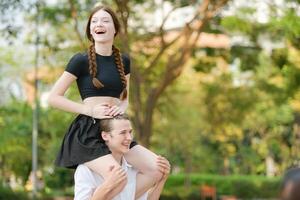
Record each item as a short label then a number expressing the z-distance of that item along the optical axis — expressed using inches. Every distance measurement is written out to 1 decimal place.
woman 276.8
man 268.0
